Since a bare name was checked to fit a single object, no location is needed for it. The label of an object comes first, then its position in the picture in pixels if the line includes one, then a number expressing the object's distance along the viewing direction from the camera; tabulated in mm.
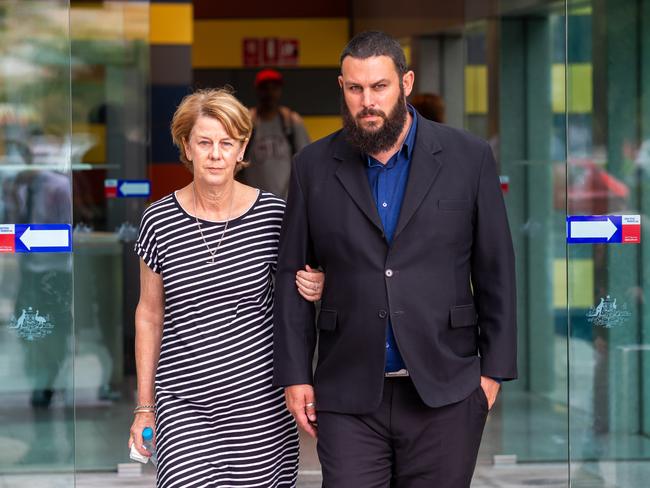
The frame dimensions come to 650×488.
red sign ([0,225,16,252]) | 9477
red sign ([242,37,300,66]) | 23695
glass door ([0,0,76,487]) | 9777
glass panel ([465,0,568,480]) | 14248
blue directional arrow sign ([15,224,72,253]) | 9433
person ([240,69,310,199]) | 14592
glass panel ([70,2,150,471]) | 13070
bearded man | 5971
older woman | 6282
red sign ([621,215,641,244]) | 9389
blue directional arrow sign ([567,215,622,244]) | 9147
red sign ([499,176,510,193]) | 13809
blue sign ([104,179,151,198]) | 13165
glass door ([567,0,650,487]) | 9447
